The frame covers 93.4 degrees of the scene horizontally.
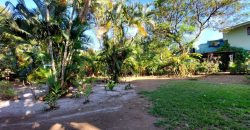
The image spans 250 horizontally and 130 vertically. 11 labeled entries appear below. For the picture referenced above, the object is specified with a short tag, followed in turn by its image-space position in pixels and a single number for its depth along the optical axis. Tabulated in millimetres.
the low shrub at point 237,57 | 9590
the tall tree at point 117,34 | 7387
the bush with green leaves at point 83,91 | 4489
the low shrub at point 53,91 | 4055
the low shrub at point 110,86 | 5749
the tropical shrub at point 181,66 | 9545
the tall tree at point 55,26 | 5111
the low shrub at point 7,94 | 5174
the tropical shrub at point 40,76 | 5461
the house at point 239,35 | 12049
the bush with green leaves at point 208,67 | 10016
